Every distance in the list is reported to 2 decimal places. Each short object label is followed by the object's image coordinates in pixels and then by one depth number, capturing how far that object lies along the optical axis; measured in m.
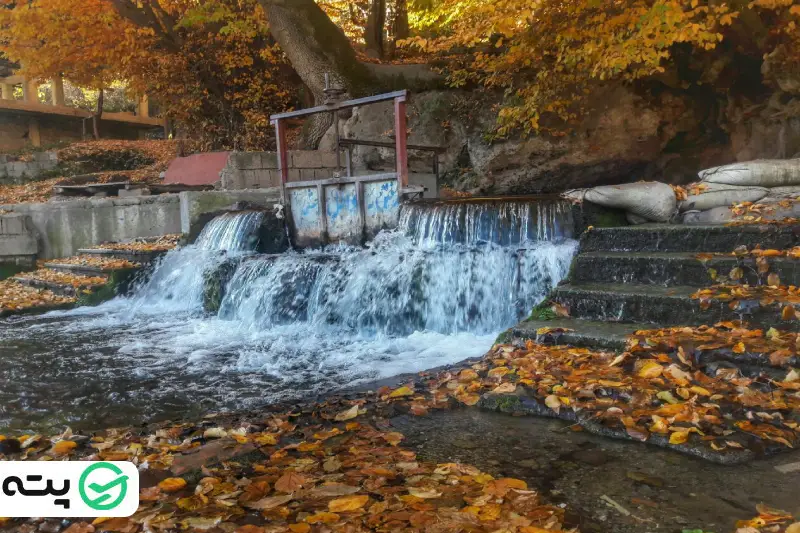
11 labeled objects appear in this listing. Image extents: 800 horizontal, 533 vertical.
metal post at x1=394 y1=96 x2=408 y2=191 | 9.02
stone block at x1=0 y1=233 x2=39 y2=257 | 12.05
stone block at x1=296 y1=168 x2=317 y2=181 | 12.90
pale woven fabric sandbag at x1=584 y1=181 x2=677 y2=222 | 7.25
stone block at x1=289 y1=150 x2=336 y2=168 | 12.86
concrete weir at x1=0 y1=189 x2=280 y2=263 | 12.08
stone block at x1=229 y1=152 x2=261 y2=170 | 12.75
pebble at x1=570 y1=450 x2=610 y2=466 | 2.94
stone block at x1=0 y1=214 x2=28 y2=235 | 12.04
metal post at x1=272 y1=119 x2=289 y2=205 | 10.95
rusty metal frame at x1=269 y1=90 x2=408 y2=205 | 8.99
